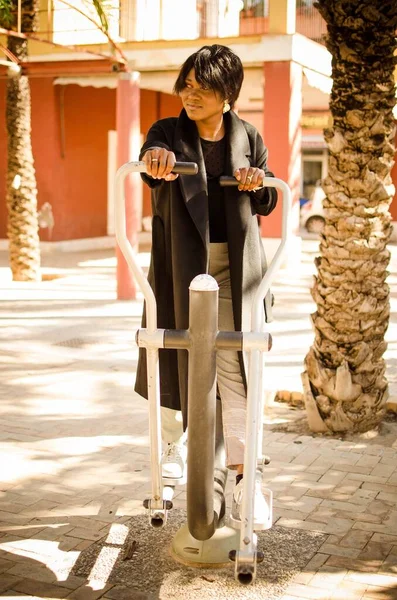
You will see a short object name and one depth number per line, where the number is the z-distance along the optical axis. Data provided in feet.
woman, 10.59
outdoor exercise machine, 9.05
